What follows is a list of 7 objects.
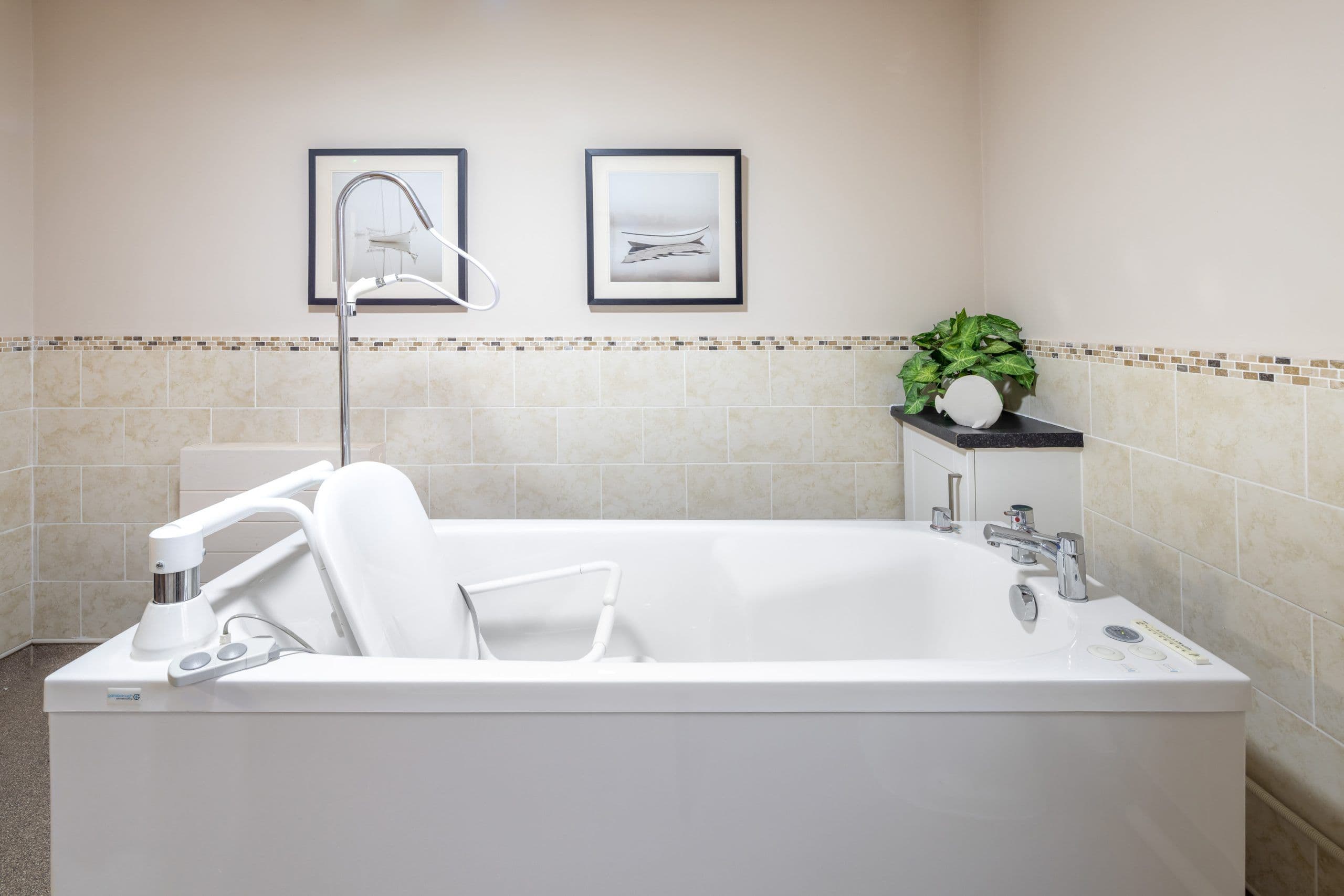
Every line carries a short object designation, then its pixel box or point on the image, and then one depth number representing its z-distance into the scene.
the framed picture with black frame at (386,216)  2.69
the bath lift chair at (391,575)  1.29
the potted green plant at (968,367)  2.21
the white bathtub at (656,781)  1.05
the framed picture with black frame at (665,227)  2.69
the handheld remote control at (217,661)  1.06
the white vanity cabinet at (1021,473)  2.10
